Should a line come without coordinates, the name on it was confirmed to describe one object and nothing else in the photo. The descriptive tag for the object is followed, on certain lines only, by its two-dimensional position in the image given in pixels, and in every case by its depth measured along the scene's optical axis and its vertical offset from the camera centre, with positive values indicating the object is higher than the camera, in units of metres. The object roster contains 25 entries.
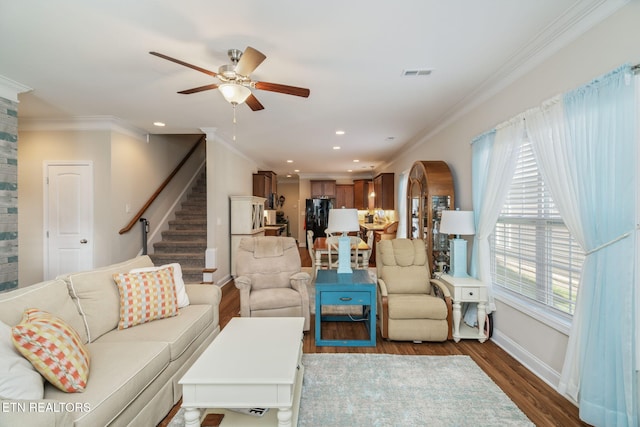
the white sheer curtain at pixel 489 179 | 2.68 +0.32
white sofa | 1.33 -0.90
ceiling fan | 2.15 +1.02
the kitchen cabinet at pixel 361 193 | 9.18 +0.56
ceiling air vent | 2.72 +1.32
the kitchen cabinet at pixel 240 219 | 5.79 -0.17
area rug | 1.90 -1.37
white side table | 2.99 -0.92
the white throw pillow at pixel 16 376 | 1.21 -0.73
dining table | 4.97 -0.68
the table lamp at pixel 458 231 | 3.17 -0.23
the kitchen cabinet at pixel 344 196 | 10.22 +0.52
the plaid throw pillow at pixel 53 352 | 1.38 -0.70
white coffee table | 1.57 -0.94
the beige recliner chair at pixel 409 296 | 2.96 -0.93
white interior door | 4.32 -0.11
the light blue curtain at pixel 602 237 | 1.64 -0.16
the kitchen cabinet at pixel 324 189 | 10.20 +0.76
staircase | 5.36 -0.59
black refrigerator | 9.77 -0.12
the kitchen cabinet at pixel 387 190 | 7.44 +0.53
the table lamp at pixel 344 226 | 3.30 -0.18
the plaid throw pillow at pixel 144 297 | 2.26 -0.71
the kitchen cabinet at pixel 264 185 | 7.61 +0.70
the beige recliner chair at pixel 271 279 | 3.15 -0.80
